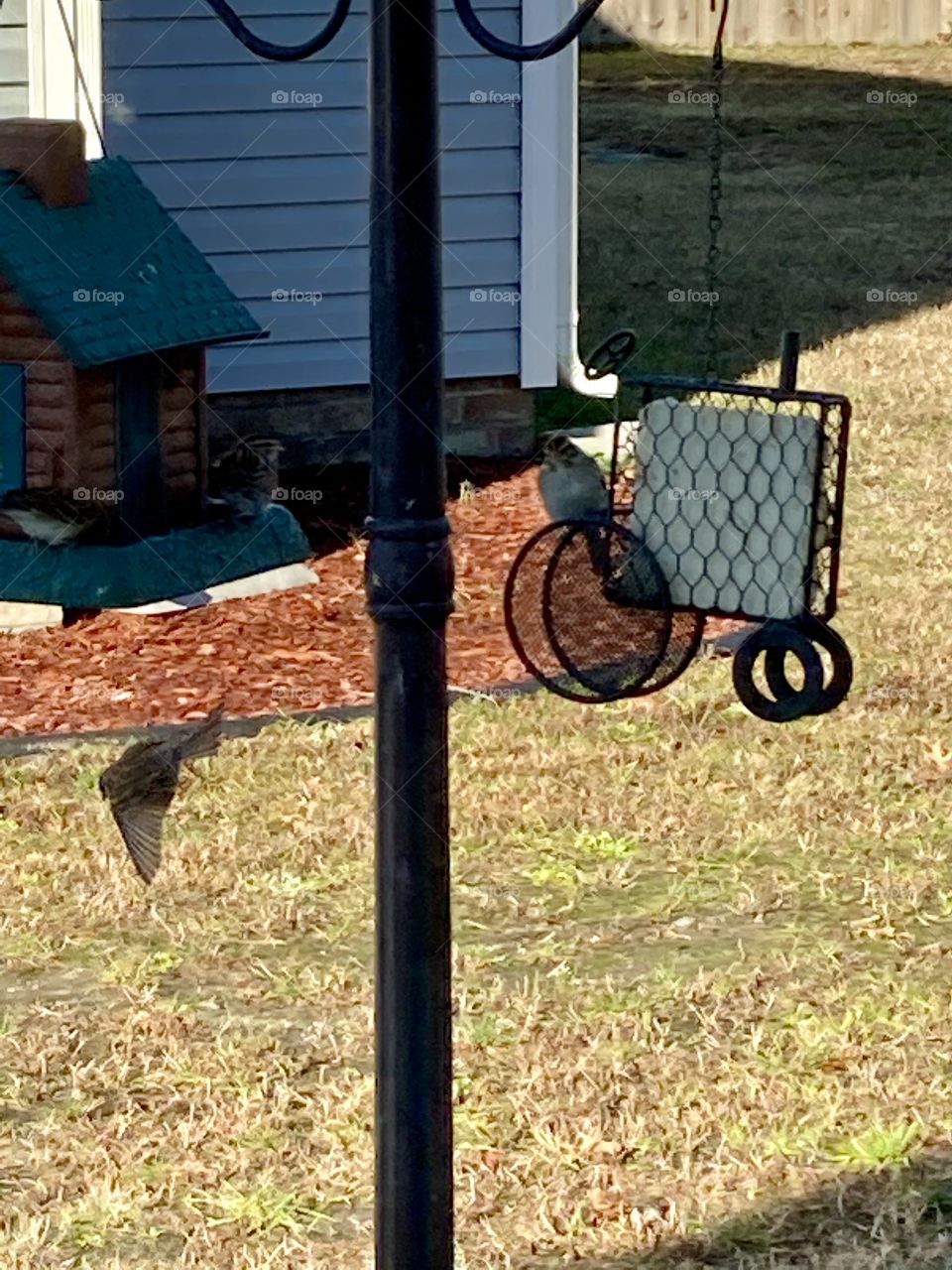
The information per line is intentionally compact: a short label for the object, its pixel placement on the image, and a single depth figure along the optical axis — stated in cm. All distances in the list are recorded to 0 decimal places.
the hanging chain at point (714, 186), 289
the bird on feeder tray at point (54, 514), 399
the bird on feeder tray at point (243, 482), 416
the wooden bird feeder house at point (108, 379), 398
